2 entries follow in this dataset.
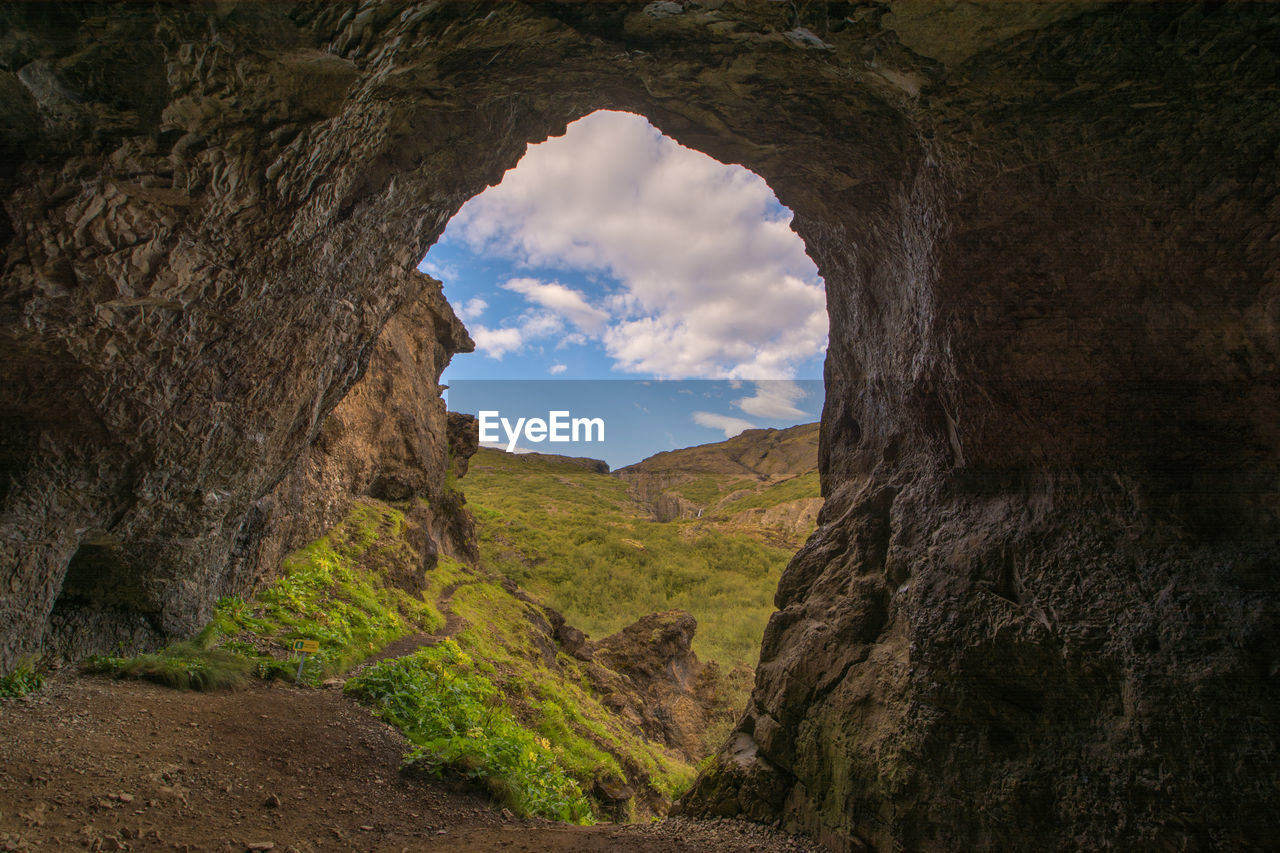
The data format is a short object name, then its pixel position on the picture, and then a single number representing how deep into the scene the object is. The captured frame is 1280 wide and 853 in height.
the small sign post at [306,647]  8.71
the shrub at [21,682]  5.55
